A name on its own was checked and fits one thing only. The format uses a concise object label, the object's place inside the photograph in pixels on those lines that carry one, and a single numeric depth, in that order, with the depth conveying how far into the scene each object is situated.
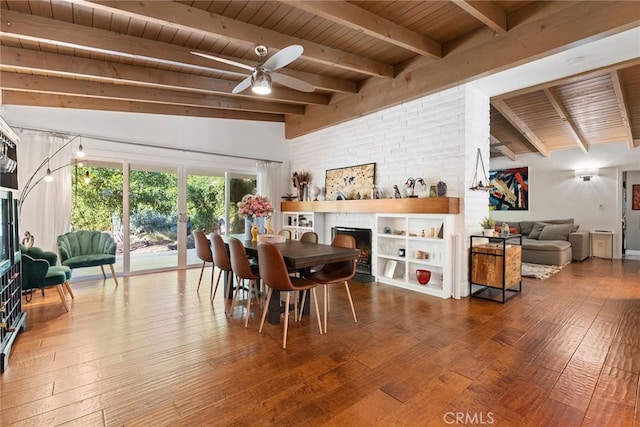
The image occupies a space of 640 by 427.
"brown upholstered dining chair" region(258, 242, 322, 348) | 2.52
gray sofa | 6.08
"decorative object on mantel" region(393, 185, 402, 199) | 4.53
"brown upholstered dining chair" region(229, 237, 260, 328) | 2.98
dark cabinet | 2.30
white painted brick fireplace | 3.90
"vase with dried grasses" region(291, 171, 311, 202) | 6.32
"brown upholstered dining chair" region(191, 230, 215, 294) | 4.05
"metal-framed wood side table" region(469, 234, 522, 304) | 3.74
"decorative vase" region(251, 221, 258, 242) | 3.85
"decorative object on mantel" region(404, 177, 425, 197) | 4.31
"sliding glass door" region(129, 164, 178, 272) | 5.25
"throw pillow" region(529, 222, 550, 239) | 7.25
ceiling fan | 2.38
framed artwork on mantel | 5.10
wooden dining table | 2.61
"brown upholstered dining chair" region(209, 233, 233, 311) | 3.41
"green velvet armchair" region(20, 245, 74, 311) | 3.08
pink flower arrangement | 3.59
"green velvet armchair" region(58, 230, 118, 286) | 4.02
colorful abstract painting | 8.39
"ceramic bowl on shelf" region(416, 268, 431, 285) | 4.13
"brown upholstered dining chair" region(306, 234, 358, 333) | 2.90
